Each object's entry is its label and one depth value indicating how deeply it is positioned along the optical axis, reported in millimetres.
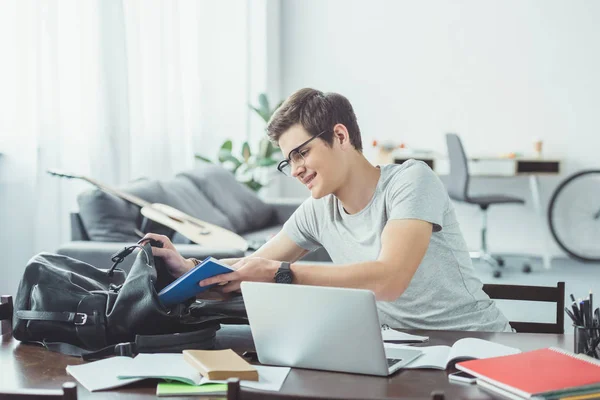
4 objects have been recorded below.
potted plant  5582
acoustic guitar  3491
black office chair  5766
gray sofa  3211
